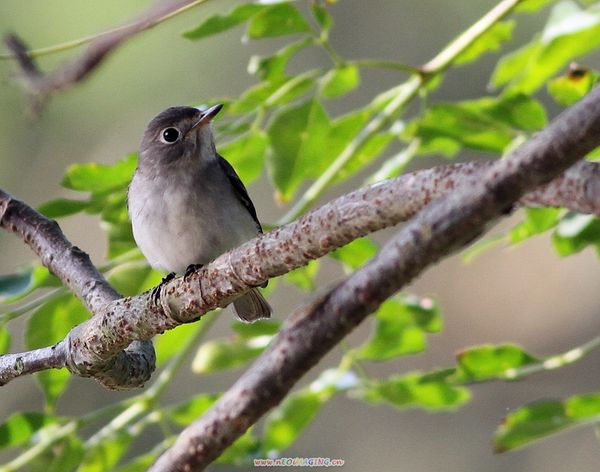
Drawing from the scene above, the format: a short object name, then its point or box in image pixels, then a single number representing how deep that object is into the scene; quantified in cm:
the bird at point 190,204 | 701
